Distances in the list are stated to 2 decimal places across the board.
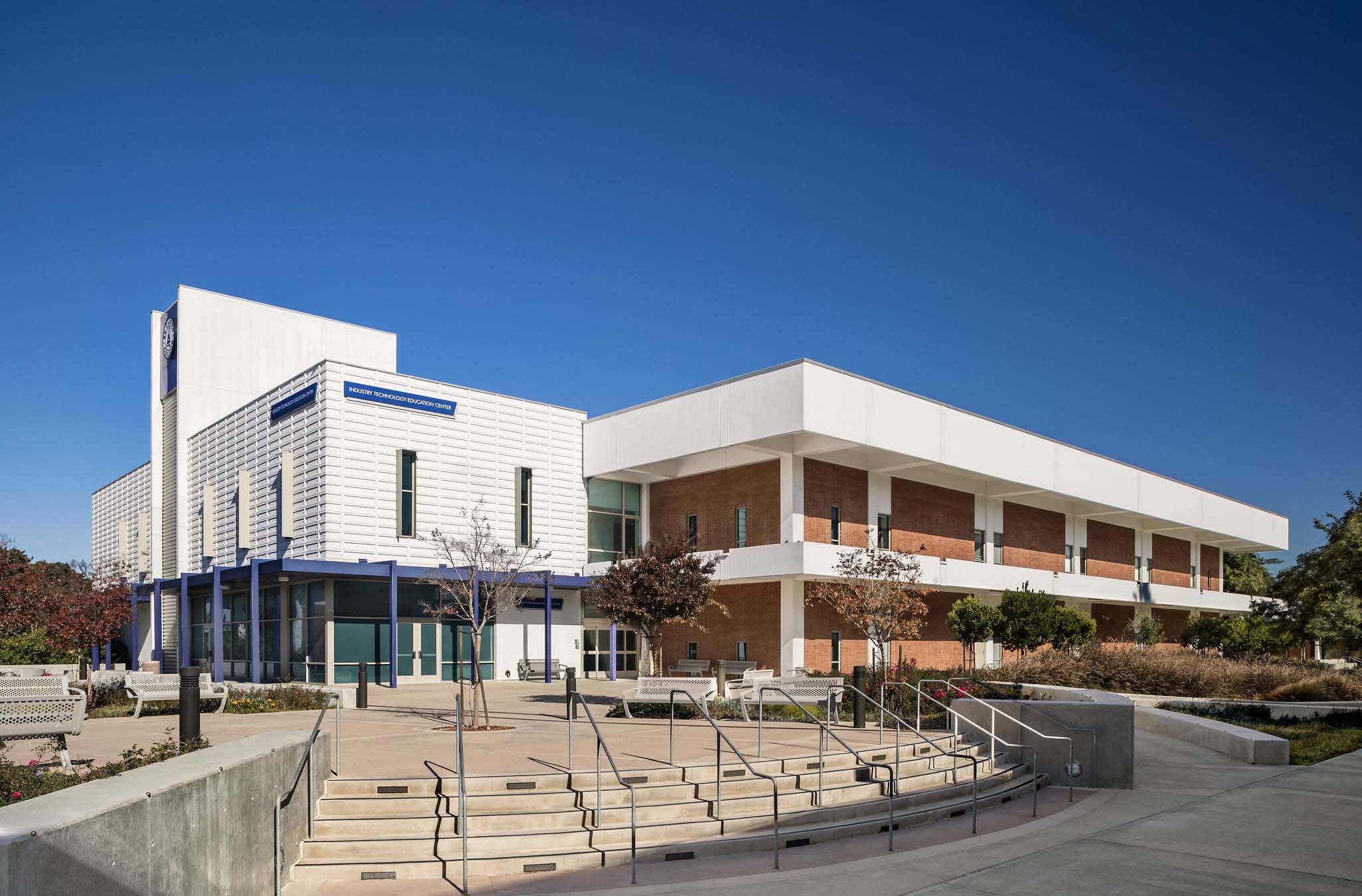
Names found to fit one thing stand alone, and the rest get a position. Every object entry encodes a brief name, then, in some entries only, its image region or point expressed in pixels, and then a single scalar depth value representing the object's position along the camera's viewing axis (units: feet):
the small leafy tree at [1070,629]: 116.88
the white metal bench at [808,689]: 59.16
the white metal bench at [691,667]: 104.34
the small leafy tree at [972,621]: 115.44
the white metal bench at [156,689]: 67.05
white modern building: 108.68
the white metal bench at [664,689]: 59.41
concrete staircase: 31.53
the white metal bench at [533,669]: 117.50
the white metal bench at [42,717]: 34.45
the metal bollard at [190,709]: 37.83
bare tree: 87.86
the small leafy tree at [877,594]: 97.09
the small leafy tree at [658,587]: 77.25
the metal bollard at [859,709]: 56.49
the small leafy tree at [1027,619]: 115.03
